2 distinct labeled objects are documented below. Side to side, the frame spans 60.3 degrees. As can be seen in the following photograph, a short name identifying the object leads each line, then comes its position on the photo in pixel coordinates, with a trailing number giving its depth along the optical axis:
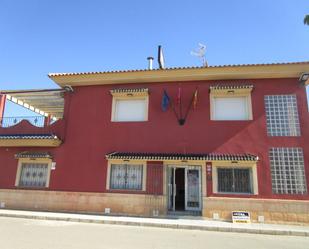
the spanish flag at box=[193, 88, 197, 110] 12.98
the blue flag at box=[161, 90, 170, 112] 13.26
